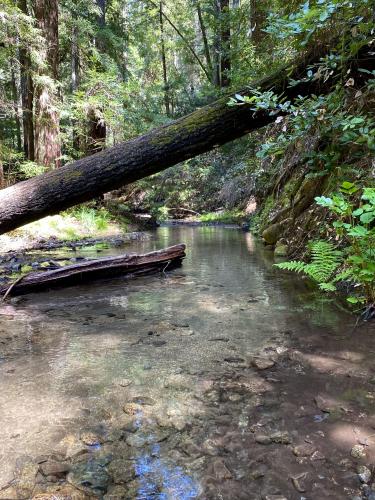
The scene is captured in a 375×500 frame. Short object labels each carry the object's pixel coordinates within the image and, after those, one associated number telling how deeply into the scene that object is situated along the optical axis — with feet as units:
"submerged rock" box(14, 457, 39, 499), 5.21
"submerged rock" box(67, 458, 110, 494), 5.35
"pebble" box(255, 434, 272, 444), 6.23
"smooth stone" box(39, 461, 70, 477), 5.60
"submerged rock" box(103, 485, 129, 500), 5.17
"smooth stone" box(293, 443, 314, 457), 5.89
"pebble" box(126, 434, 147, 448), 6.23
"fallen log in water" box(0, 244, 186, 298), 16.46
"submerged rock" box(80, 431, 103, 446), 6.27
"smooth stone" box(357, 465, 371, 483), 5.33
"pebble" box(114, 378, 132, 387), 8.21
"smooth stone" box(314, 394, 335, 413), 7.03
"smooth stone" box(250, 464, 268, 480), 5.50
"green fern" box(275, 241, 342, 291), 14.25
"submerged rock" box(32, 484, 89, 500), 5.10
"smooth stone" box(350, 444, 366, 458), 5.80
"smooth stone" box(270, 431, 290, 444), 6.21
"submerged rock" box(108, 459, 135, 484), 5.48
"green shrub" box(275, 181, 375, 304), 10.19
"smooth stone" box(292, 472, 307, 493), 5.22
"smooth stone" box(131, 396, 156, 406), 7.47
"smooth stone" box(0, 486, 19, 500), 5.08
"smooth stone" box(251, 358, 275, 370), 8.86
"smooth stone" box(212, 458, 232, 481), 5.52
